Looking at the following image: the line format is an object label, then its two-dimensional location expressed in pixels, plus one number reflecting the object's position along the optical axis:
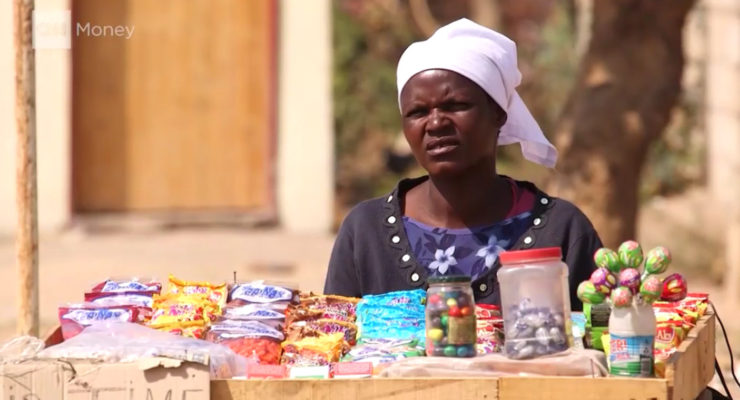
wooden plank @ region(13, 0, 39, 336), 8.62
